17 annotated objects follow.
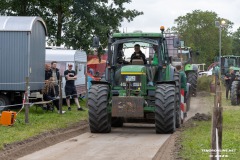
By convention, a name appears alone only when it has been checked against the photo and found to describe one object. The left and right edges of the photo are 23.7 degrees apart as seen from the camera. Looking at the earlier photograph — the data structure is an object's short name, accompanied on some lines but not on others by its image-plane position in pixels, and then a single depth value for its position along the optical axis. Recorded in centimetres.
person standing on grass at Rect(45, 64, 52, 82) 2101
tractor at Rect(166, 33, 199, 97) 2979
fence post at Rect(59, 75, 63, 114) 1953
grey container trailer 1959
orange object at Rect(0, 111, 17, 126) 1527
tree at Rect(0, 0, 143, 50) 2820
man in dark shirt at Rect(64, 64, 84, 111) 2094
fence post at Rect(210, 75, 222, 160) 944
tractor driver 1611
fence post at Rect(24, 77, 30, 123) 1588
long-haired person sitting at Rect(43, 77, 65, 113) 2004
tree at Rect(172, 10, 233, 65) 8069
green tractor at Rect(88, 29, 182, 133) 1488
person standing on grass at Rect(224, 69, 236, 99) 2994
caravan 2464
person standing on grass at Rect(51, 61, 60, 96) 2077
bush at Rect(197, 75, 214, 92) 3662
